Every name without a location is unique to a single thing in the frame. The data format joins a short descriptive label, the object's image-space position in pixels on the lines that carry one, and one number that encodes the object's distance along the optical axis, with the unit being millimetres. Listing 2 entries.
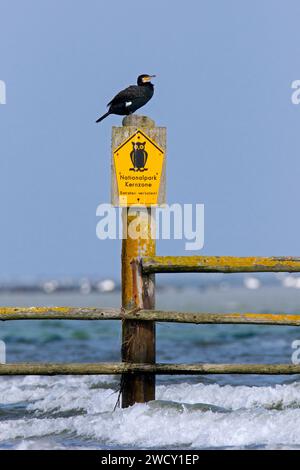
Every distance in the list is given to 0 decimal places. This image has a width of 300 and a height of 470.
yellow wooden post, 19797
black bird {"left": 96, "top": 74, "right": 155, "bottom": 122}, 21703
